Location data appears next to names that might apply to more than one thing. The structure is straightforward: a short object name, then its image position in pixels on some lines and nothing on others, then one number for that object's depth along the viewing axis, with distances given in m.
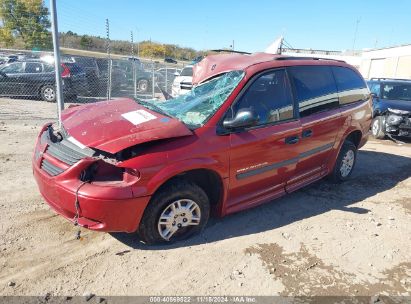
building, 25.14
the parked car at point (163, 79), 17.07
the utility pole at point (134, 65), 14.28
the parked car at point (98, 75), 13.76
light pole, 6.10
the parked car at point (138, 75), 15.54
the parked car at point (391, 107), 9.56
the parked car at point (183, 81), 13.29
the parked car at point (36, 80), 12.66
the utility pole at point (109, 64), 10.84
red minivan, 3.17
